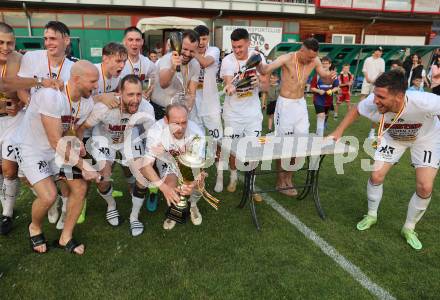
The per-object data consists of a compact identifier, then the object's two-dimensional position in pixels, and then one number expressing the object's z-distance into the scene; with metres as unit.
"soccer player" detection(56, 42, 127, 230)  3.98
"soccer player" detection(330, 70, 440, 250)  3.46
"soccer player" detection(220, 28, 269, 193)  4.77
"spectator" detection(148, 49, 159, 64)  12.57
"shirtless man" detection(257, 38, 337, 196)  4.95
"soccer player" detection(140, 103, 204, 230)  3.59
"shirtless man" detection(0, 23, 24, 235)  3.85
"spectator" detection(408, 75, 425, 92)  8.97
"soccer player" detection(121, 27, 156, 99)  4.58
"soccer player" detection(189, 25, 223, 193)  5.24
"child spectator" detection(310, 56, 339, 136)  8.48
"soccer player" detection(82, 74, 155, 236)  3.94
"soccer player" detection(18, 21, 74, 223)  4.07
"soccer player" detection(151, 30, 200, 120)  4.48
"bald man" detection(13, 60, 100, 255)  3.28
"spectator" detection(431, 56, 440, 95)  9.27
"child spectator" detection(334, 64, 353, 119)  12.08
